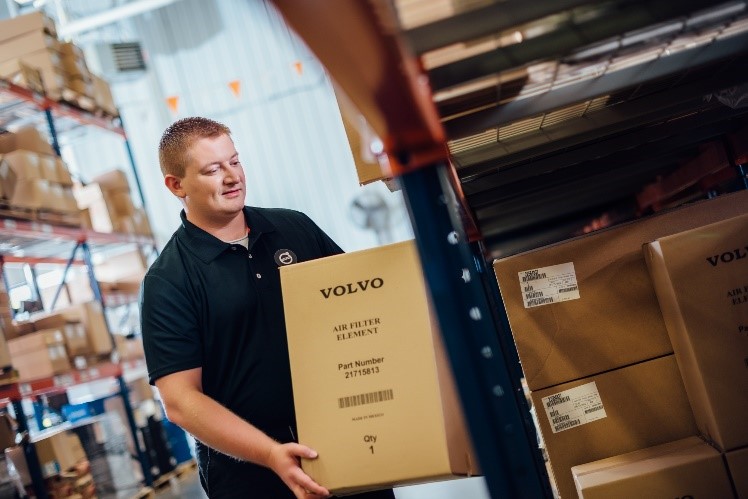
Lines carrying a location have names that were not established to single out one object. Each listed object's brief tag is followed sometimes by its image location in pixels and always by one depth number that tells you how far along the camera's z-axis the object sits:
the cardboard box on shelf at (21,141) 5.51
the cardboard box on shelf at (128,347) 6.50
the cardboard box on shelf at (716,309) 1.67
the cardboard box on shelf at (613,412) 1.87
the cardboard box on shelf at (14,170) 5.17
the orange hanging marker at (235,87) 9.32
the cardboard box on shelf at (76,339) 5.54
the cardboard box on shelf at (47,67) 6.02
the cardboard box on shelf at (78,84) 6.46
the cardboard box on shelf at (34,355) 5.09
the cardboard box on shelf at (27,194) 5.20
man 1.95
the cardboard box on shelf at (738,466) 1.65
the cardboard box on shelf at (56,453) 4.91
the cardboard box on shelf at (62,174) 5.80
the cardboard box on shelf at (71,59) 6.44
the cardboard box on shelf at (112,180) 6.93
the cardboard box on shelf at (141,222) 7.23
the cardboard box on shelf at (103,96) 6.99
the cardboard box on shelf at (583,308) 1.88
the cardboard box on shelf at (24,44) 6.01
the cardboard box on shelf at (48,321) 5.38
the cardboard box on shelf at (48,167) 5.48
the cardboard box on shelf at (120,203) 7.07
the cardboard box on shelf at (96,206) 6.67
